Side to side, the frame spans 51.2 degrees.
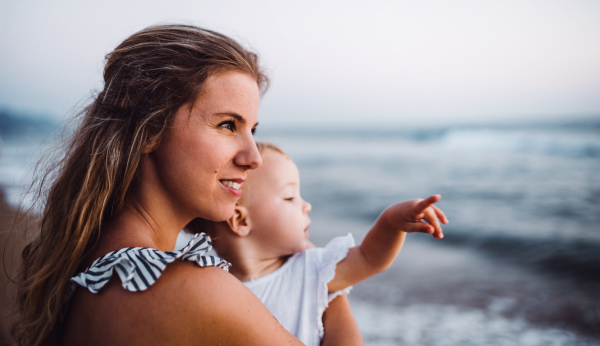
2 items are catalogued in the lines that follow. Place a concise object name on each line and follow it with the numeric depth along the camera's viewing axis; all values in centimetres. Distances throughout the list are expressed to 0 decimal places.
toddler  79
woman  66
